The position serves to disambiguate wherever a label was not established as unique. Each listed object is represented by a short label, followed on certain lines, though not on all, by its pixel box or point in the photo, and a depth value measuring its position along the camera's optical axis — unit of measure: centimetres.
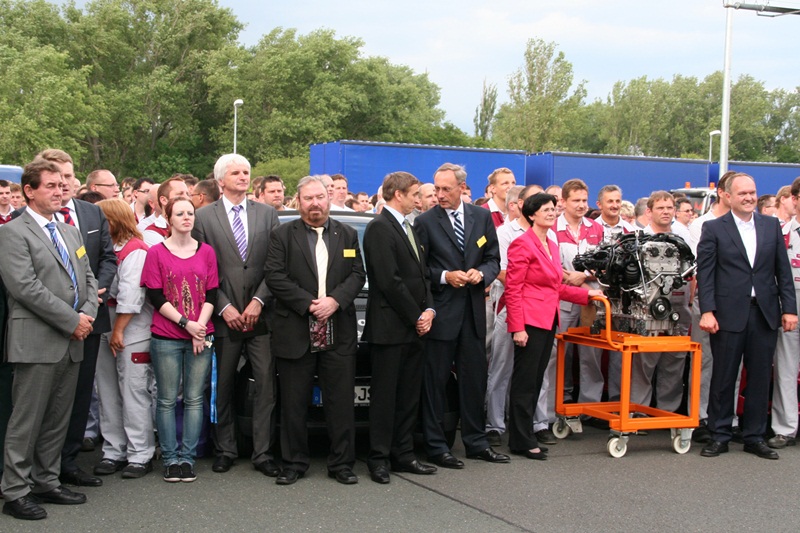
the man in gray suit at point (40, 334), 570
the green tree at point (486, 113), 8681
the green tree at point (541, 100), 4347
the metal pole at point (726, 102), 2719
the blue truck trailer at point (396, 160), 2500
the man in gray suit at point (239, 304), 673
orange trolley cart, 736
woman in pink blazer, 728
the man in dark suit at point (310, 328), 648
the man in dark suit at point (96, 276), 633
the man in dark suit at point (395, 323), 663
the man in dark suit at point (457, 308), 703
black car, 681
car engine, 749
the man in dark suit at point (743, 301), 767
